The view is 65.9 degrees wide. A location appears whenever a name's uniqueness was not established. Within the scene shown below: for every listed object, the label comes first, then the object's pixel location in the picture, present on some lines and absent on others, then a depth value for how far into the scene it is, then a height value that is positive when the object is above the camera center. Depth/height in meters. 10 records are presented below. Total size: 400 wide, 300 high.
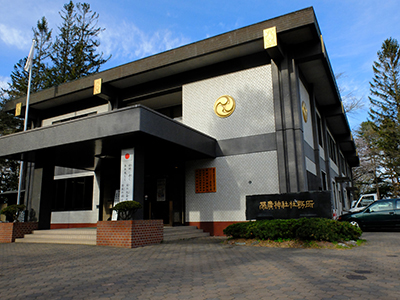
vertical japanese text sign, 10.69 +1.20
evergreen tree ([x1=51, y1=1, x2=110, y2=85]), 31.22 +16.24
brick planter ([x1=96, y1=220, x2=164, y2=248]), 9.82 -0.77
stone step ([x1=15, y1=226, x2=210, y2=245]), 11.52 -1.00
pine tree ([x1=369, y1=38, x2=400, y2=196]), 33.19 +10.95
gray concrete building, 11.40 +2.93
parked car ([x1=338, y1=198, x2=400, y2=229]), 13.35 -0.44
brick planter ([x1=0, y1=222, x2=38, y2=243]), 12.96 -0.81
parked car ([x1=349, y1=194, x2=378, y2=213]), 20.83 +0.15
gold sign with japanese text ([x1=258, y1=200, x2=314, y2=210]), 10.36 +0.08
